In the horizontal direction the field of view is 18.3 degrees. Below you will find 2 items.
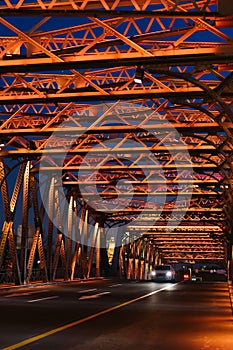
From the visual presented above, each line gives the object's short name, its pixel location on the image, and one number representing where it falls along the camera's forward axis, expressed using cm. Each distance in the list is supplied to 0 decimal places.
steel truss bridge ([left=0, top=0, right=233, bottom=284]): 1986
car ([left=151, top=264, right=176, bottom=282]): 6412
